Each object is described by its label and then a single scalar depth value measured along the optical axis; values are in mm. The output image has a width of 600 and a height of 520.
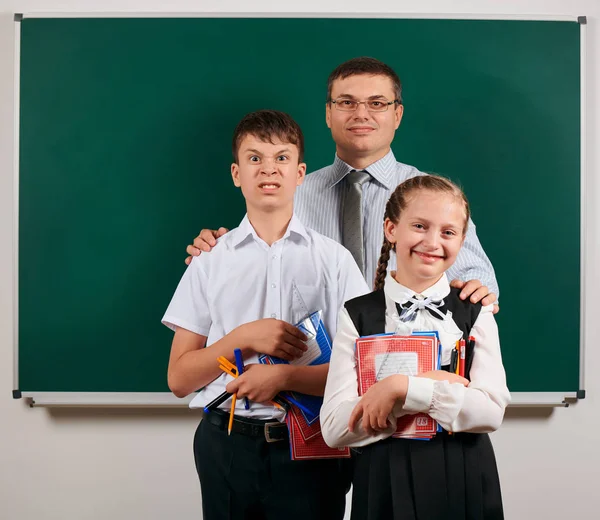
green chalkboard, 2025
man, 1760
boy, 1414
